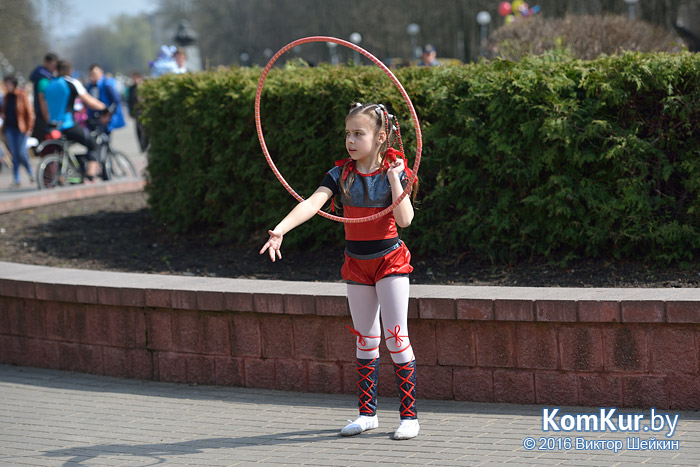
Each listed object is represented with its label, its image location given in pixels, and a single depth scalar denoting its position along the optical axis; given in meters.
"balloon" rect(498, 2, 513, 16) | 34.93
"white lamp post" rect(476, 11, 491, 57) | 16.21
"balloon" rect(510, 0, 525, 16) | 32.88
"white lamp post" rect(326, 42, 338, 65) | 65.56
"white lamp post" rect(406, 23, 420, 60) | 50.12
